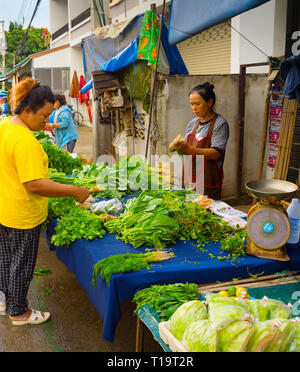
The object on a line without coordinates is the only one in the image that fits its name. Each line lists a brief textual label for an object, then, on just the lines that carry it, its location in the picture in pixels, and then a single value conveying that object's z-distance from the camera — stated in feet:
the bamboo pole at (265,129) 20.42
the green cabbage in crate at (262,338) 5.00
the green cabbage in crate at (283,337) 5.08
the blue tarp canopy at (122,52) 21.03
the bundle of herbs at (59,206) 11.54
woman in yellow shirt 8.95
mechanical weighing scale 7.65
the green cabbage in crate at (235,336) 4.97
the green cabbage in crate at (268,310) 5.70
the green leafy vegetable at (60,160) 17.92
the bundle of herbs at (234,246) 8.49
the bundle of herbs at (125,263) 7.62
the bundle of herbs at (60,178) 13.97
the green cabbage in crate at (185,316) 5.71
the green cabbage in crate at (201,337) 5.10
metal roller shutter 29.12
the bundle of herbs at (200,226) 9.50
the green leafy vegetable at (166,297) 6.63
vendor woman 14.02
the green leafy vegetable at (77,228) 9.72
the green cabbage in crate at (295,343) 5.11
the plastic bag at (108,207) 11.65
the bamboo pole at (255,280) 7.80
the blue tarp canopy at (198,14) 10.68
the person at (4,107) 47.81
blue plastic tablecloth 7.55
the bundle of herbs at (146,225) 9.11
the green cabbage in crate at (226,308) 5.37
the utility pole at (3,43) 103.37
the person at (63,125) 25.70
